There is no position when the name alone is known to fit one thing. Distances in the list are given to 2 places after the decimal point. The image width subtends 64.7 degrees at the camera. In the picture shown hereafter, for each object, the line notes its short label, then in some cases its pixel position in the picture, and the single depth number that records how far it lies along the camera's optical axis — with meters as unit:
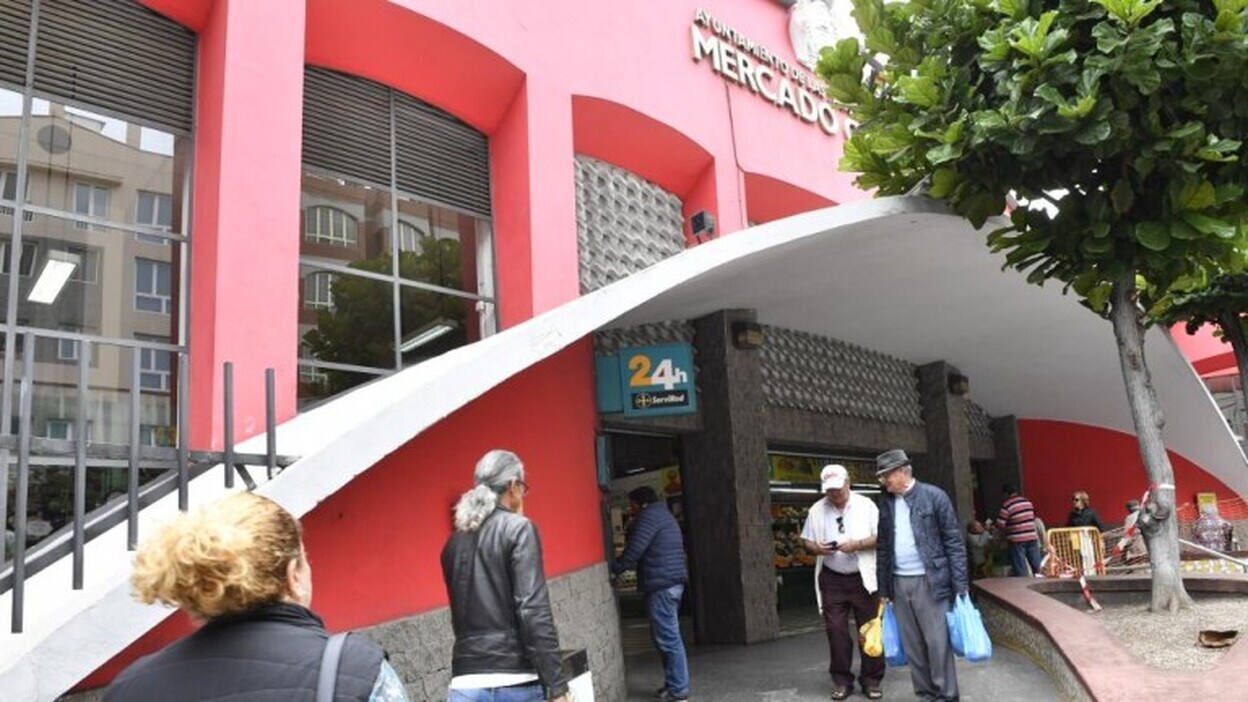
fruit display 13.65
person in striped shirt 14.20
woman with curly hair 1.83
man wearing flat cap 6.13
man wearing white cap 7.00
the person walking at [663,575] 6.94
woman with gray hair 3.79
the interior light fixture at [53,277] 5.95
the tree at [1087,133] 6.48
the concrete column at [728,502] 10.10
